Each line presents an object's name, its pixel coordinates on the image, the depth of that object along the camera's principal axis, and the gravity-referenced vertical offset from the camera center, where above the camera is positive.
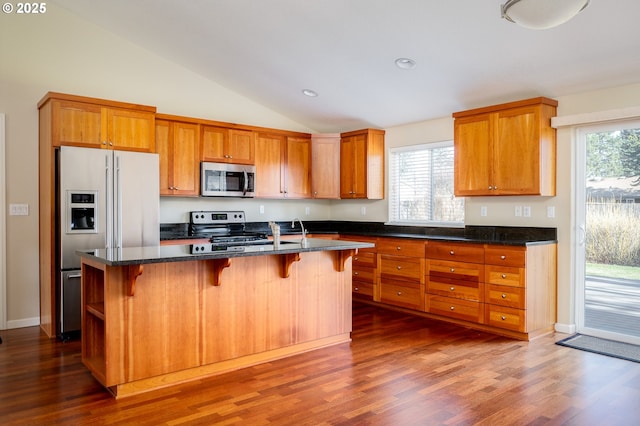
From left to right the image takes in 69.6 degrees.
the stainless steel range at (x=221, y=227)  5.46 -0.20
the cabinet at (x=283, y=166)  5.89 +0.60
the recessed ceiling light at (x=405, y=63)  4.29 +1.39
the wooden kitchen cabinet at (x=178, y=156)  5.10 +0.63
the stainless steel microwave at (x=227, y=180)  5.36 +0.38
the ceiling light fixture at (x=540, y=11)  2.09 +0.93
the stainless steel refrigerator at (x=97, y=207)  4.16 +0.05
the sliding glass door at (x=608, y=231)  4.00 -0.21
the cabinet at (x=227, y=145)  5.41 +0.80
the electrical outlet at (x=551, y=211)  4.43 -0.02
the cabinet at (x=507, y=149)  4.27 +0.59
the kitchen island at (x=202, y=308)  2.87 -0.69
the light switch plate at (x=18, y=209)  4.57 +0.03
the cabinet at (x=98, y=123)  4.24 +0.86
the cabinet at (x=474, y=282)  4.14 -0.73
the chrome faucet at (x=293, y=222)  6.39 -0.16
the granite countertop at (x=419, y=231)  4.46 -0.25
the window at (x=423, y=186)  5.45 +0.30
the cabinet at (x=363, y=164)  5.99 +0.61
